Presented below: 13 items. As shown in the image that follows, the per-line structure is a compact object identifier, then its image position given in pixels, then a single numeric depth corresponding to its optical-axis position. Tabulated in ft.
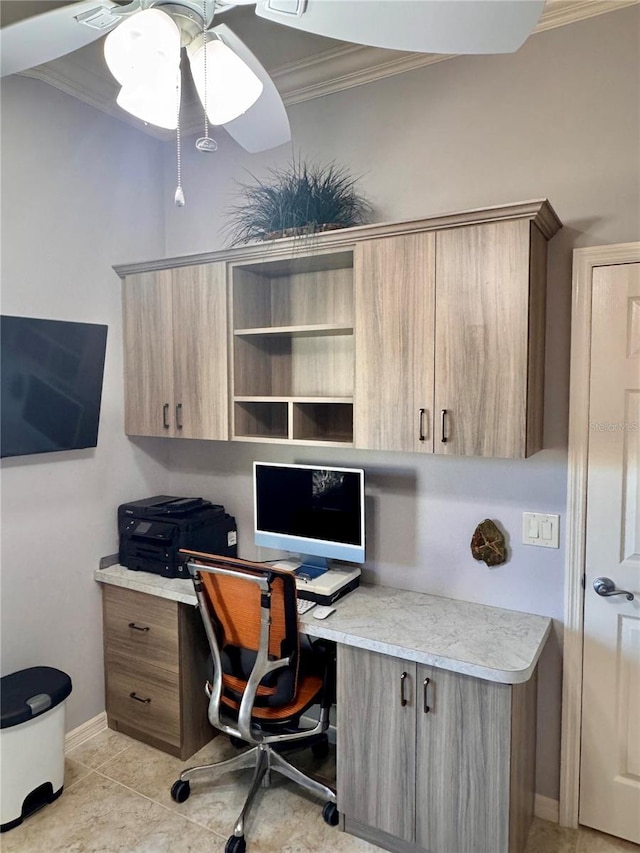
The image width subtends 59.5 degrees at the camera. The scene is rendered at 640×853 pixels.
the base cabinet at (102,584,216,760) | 8.28
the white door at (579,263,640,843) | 6.66
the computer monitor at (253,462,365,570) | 7.76
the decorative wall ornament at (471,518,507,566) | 7.34
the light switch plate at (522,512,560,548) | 7.11
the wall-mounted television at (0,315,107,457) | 7.36
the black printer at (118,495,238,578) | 8.60
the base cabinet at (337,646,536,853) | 6.00
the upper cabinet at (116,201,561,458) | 6.34
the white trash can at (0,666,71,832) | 6.90
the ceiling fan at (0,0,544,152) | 3.88
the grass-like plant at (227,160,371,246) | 7.59
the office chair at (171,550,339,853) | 6.57
